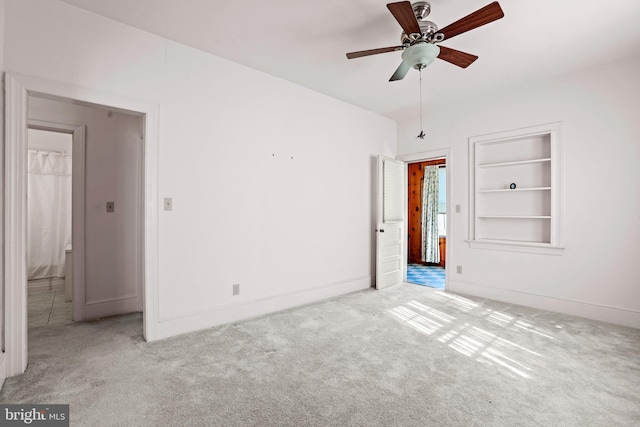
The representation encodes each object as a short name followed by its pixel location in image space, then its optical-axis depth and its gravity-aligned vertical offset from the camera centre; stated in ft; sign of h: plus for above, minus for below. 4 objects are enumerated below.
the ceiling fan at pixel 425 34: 6.51 +4.26
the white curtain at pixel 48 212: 16.61 +0.10
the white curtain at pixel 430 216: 21.75 -0.18
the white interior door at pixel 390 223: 15.01 -0.49
